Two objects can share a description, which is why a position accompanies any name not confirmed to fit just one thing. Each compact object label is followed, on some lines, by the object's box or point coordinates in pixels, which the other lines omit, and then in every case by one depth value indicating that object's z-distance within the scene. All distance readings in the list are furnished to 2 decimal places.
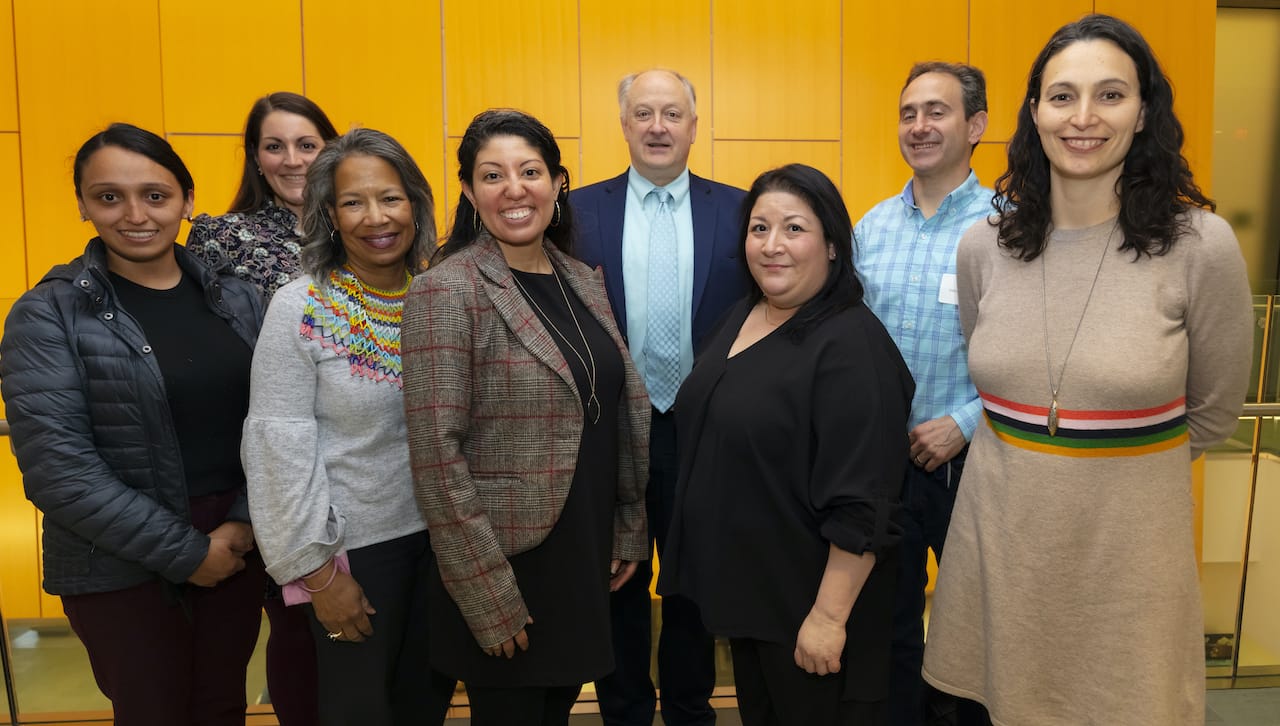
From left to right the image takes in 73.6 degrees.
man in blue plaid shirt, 2.34
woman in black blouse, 1.74
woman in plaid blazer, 1.72
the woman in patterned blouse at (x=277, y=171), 2.41
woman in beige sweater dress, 1.61
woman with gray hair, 1.77
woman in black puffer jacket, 1.82
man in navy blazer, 2.57
